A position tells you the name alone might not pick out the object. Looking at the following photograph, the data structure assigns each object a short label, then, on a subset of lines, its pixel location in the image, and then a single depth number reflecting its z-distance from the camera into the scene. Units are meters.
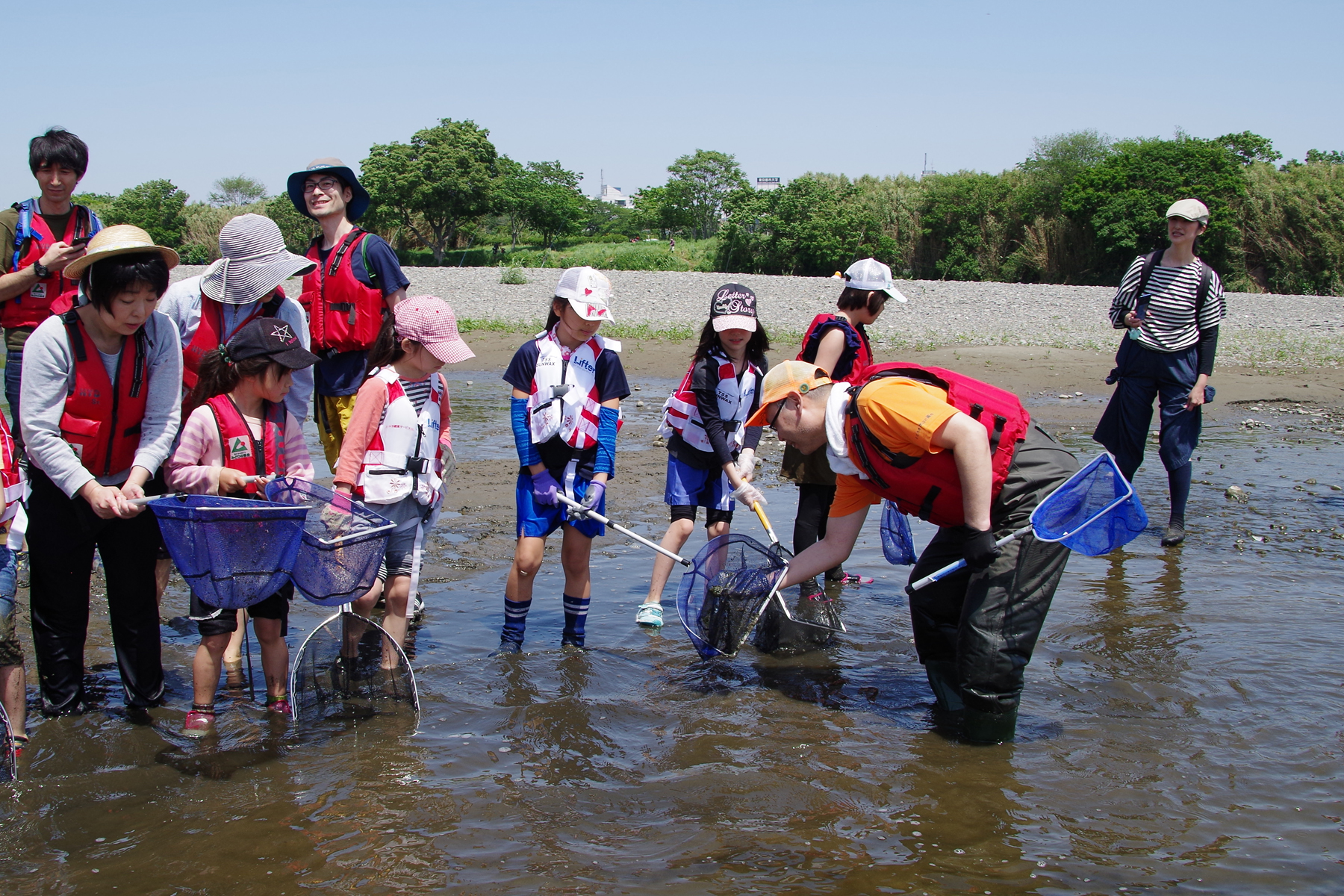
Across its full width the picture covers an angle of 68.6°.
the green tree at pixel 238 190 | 99.38
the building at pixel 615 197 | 148.62
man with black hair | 4.47
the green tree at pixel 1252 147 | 51.31
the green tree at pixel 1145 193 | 36.88
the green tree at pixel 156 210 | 58.00
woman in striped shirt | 6.89
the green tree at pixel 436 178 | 54.84
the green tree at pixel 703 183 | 82.44
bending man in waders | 3.59
